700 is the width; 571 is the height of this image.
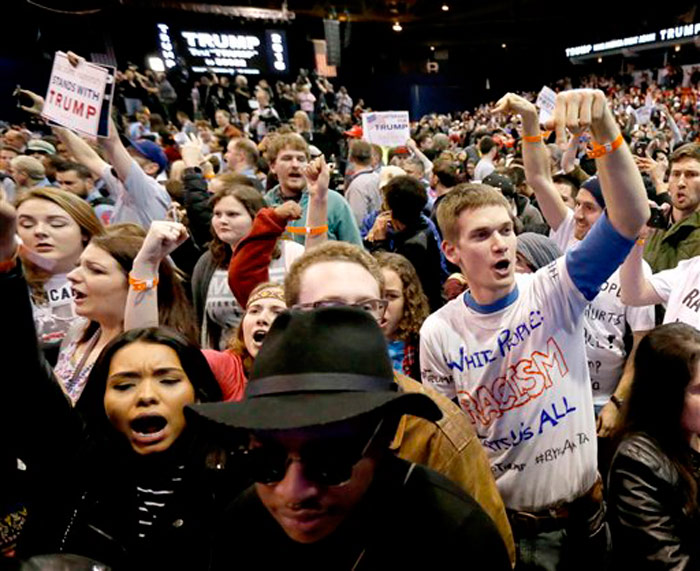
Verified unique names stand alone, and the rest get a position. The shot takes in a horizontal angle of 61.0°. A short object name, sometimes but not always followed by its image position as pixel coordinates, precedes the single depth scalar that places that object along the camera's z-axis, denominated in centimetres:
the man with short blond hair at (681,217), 350
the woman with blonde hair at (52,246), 270
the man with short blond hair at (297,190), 390
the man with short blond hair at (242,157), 648
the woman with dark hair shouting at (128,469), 158
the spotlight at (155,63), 1888
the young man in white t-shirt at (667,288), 266
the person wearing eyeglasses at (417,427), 150
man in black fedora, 99
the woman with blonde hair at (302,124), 942
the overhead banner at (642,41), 2216
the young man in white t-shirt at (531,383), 201
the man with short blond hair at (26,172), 485
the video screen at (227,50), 1817
